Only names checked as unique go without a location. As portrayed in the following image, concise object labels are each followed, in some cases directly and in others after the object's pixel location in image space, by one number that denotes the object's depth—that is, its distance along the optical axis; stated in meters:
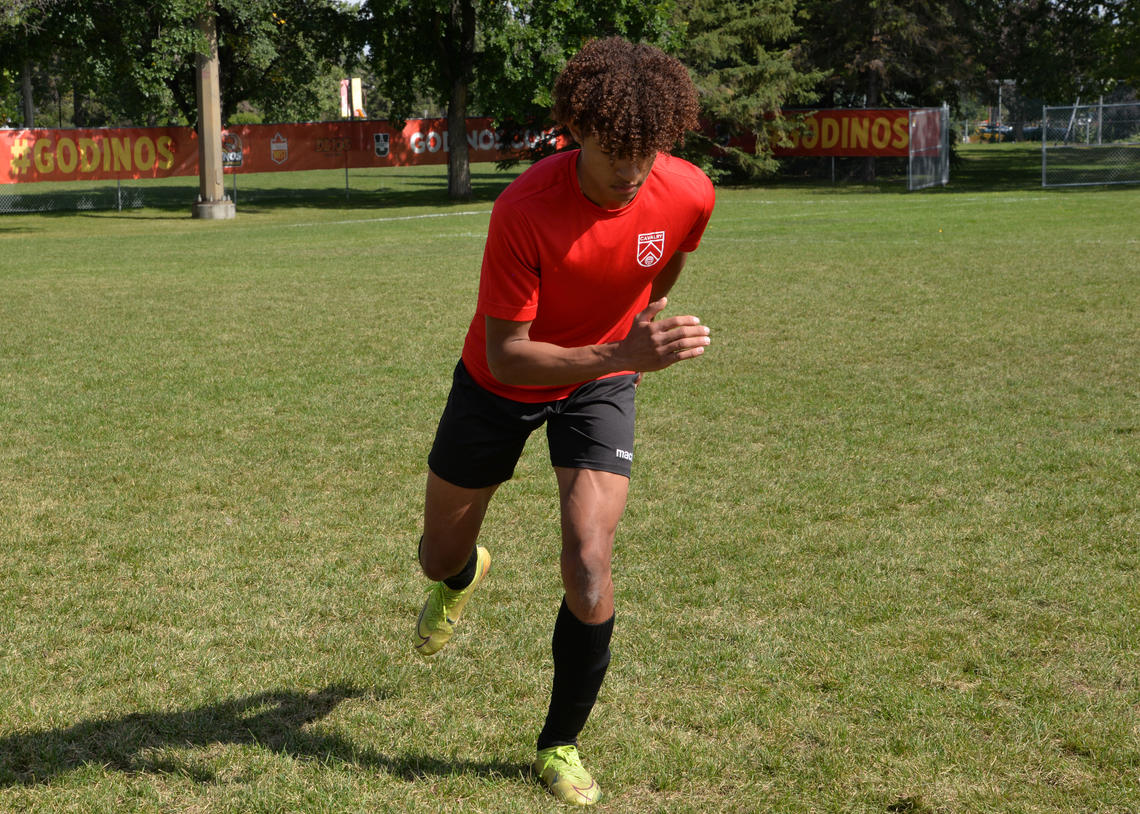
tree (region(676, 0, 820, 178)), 38.78
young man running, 3.44
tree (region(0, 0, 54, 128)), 25.95
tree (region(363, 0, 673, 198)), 32.41
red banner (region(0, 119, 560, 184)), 30.55
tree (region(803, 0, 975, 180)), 41.28
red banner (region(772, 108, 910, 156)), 39.50
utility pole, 30.14
